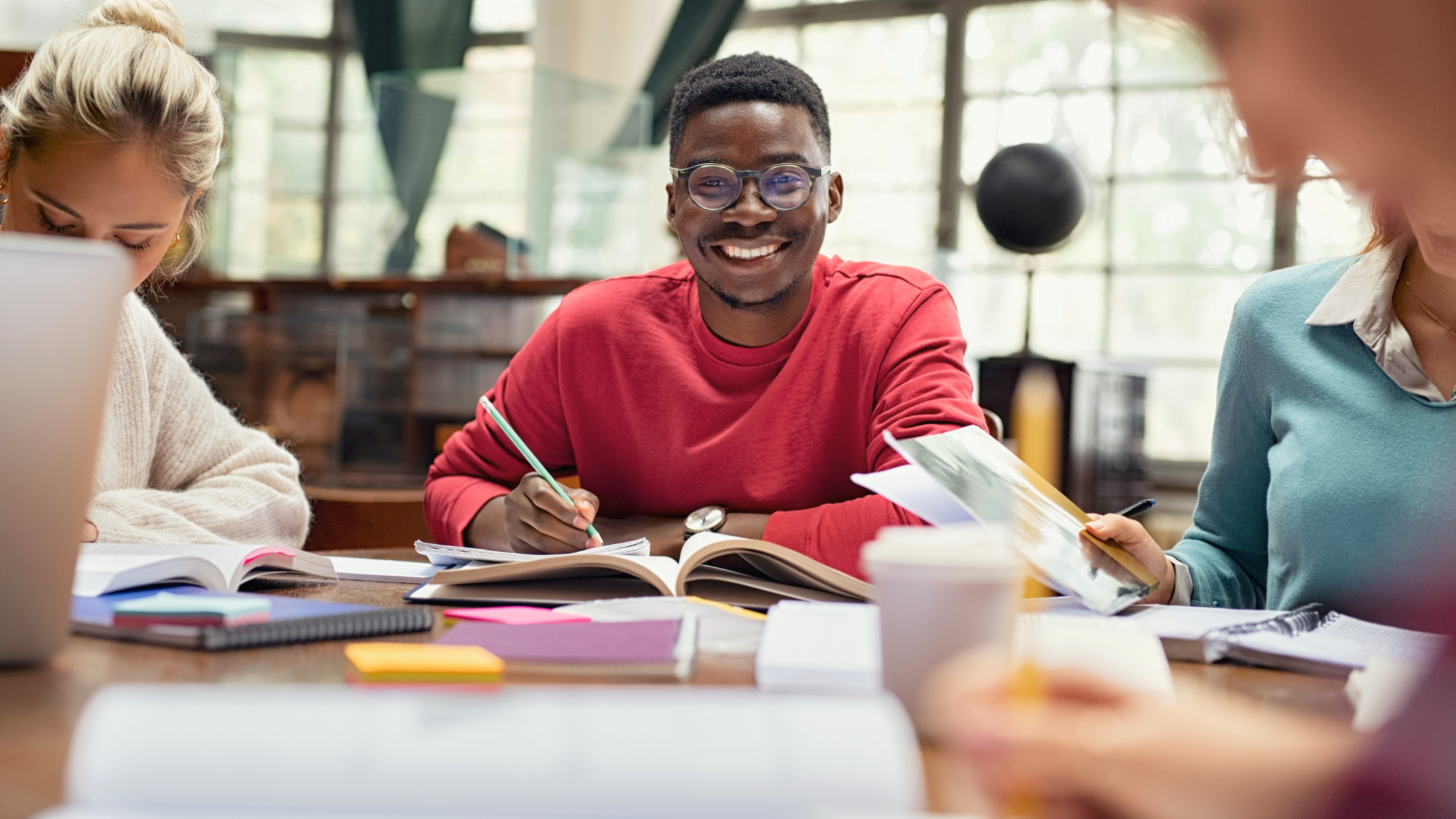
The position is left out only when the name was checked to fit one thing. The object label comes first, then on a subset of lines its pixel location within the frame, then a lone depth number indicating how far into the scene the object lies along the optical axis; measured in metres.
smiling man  1.60
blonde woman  1.32
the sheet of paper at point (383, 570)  1.12
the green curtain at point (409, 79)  5.67
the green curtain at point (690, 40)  5.95
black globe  4.42
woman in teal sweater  1.11
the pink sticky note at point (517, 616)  0.84
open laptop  0.59
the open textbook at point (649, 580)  0.96
